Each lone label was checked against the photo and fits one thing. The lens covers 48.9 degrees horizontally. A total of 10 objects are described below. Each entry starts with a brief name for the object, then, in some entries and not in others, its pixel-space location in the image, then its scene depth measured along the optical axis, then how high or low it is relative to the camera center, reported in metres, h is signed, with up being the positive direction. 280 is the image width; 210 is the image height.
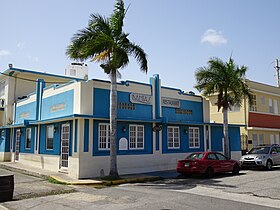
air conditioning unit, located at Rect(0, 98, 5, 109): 26.91 +2.82
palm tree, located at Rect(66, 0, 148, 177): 14.56 +4.16
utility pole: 37.38 +7.44
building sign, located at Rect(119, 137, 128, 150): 16.89 -0.51
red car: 15.25 -1.50
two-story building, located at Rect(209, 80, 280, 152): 27.28 +1.70
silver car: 18.52 -1.41
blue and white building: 15.59 +0.40
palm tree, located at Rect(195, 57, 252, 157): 20.33 +3.39
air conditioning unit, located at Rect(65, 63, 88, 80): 29.95 +6.27
